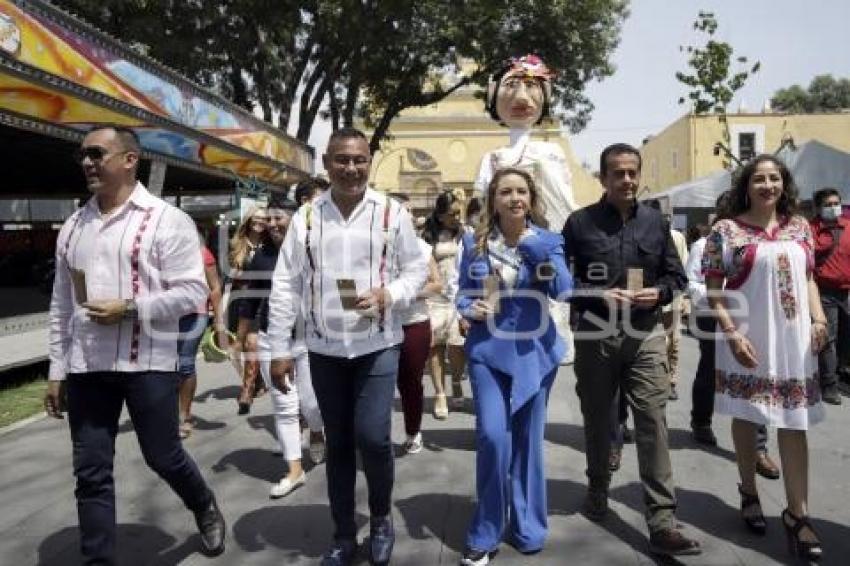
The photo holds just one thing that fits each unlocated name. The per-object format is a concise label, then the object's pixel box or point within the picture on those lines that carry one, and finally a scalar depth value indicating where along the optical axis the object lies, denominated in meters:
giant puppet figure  4.45
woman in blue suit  3.32
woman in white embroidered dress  3.43
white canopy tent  12.70
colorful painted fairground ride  8.11
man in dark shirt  3.46
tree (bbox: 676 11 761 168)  17.27
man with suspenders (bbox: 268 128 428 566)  3.23
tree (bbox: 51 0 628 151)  16.64
